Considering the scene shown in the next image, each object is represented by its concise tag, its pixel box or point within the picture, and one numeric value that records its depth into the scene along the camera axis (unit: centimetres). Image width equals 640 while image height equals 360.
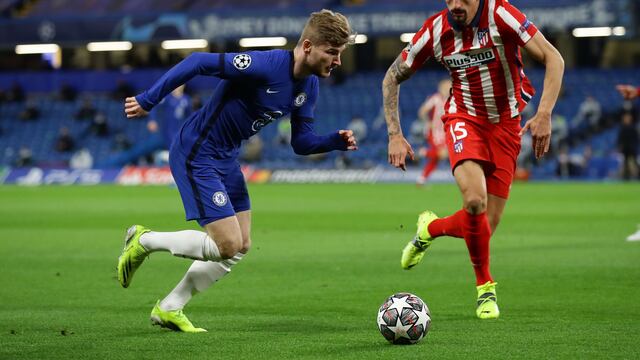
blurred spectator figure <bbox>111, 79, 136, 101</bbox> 4028
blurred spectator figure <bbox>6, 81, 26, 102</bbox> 4188
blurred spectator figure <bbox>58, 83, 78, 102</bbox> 4141
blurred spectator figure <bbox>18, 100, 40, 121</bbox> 4056
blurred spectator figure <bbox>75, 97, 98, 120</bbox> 3969
